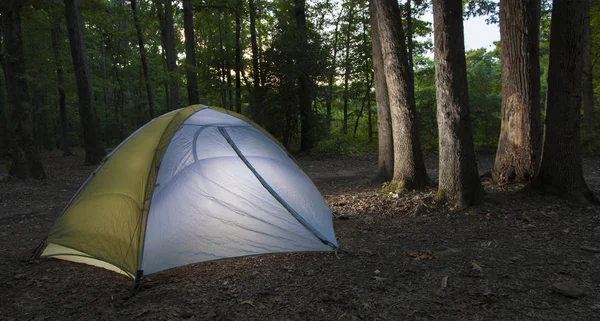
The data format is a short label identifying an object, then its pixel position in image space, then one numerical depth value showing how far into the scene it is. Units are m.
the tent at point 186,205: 3.43
